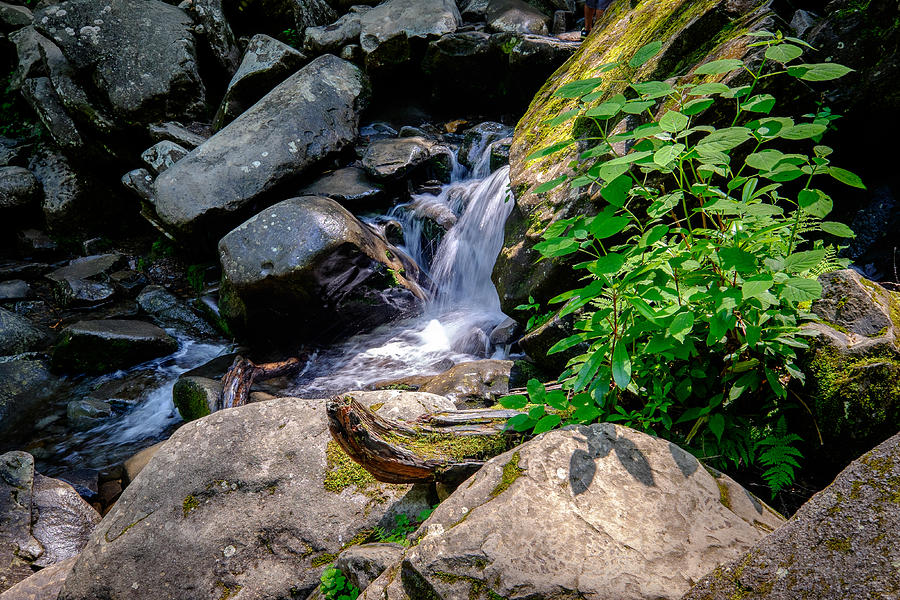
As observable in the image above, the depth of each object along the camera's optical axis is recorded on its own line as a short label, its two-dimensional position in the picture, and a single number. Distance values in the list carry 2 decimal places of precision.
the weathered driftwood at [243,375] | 5.49
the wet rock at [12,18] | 11.85
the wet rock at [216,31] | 10.12
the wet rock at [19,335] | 7.14
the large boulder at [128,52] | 9.22
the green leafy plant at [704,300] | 1.71
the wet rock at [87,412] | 6.00
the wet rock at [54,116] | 9.91
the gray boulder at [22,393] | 6.00
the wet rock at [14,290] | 8.88
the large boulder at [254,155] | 7.55
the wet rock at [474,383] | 4.33
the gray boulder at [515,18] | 9.61
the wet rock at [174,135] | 9.20
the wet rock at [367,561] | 2.12
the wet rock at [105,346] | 6.76
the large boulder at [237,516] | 2.63
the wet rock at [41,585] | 3.04
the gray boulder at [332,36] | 9.94
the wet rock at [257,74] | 9.38
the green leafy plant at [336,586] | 2.28
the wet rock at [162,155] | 8.88
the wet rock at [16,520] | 3.73
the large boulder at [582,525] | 1.45
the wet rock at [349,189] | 7.93
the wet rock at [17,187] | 10.19
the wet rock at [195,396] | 5.50
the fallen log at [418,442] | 2.46
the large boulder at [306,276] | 6.24
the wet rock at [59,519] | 3.97
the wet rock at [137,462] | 4.85
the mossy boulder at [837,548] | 0.99
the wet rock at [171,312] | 7.76
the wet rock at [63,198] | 10.21
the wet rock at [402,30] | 9.57
